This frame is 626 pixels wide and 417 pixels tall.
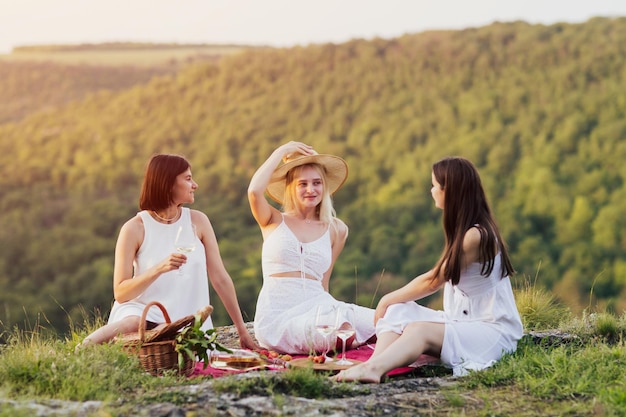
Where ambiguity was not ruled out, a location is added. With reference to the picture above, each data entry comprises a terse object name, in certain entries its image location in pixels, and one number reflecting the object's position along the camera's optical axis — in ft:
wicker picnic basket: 15.58
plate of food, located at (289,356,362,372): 16.02
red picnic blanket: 16.47
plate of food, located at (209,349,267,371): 16.89
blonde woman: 19.42
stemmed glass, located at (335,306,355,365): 16.19
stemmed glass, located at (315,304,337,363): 15.88
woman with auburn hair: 18.02
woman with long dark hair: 16.48
